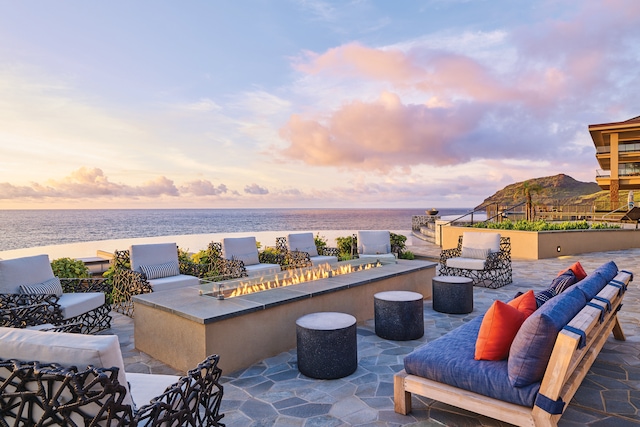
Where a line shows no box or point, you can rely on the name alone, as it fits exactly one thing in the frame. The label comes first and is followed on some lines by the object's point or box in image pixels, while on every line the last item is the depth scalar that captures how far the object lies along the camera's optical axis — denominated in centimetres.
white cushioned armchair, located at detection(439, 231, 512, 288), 724
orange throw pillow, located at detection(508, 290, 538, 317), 261
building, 2477
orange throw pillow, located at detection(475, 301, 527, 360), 242
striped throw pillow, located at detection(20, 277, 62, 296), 438
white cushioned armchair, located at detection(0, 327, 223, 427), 144
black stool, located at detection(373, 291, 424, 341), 438
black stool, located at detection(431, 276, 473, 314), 546
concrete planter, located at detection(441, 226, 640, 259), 1133
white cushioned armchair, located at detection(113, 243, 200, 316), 555
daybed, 206
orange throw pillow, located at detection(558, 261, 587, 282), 369
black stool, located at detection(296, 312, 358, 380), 338
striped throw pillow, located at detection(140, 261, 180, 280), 588
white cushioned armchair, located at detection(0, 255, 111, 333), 395
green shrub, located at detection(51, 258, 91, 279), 596
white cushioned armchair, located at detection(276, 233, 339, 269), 770
